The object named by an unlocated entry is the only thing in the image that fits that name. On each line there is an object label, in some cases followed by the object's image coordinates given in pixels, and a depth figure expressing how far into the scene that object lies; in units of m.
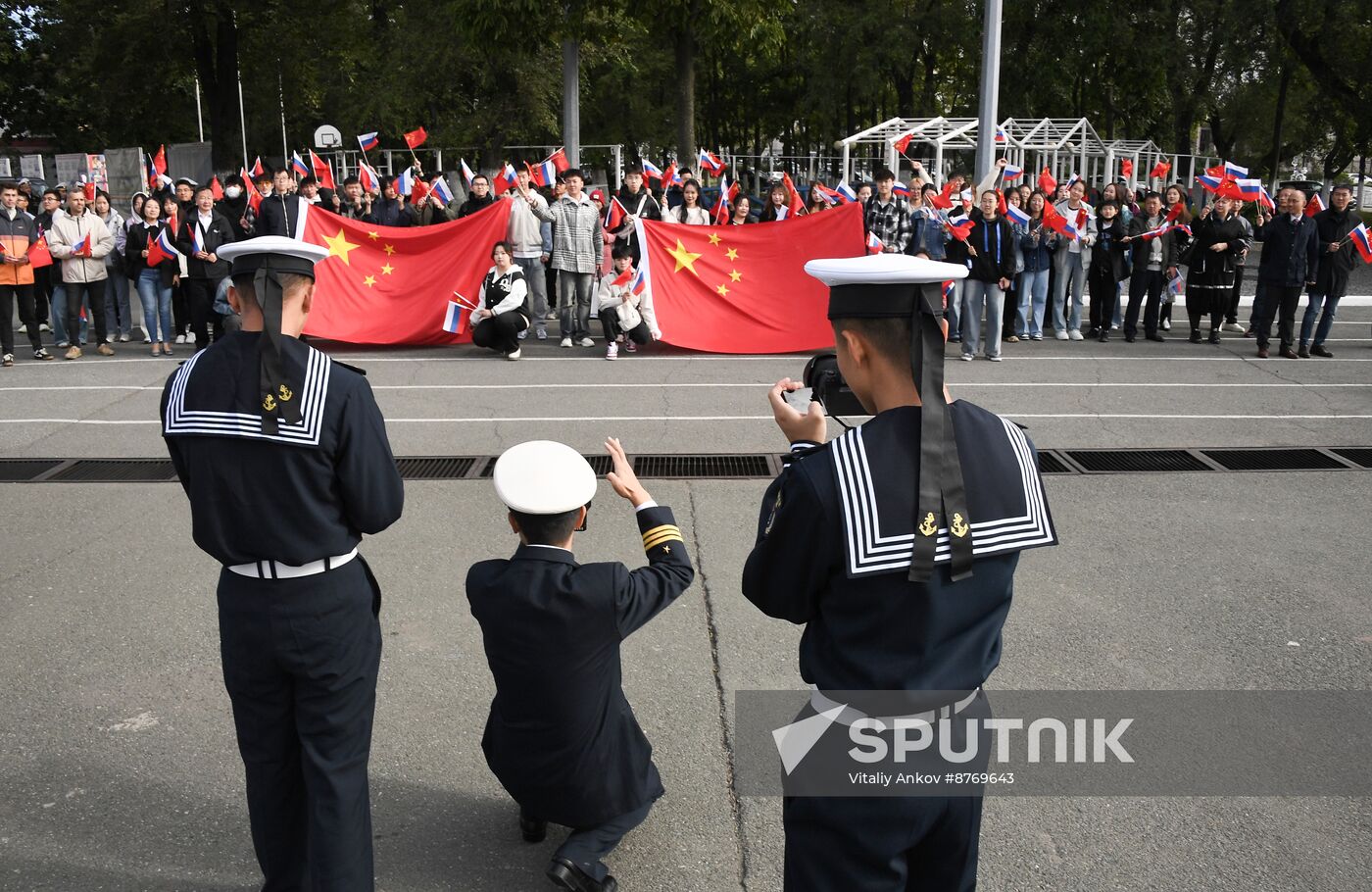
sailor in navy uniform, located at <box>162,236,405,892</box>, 3.37
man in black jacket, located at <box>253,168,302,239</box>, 14.34
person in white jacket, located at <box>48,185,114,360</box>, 13.74
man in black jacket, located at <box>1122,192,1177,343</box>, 14.89
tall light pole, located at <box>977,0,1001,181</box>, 16.38
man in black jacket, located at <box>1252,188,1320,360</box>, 13.61
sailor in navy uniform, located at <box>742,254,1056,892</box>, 2.43
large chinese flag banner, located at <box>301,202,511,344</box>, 14.34
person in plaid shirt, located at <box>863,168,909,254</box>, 14.17
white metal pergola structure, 28.82
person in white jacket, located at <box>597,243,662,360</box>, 13.80
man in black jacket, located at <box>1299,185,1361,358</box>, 13.65
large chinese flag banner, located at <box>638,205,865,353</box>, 14.05
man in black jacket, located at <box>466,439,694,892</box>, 3.63
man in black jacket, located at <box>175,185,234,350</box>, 13.78
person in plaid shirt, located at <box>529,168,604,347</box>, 14.51
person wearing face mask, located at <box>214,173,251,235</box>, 16.12
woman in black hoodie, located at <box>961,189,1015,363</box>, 13.51
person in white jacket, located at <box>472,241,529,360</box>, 13.66
